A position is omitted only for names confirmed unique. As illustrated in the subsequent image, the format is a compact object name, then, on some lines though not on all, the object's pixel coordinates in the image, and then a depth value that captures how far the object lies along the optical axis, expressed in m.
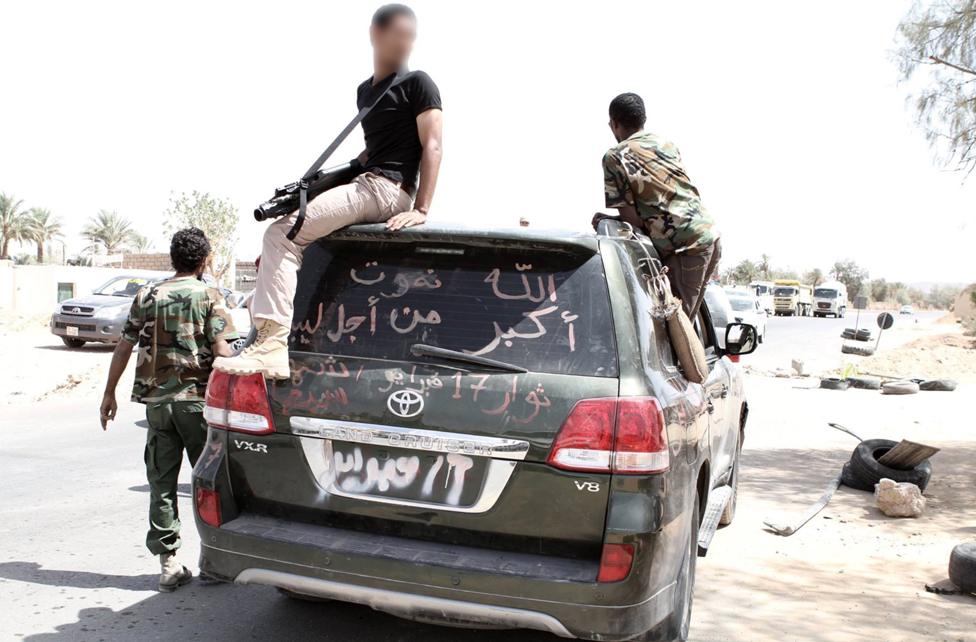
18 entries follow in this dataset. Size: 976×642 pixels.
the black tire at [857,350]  26.97
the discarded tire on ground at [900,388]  16.14
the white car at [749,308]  31.11
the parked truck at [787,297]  62.44
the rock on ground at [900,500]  7.04
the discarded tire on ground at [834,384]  17.05
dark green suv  3.03
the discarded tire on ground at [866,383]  16.98
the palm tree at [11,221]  57.53
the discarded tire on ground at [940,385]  16.56
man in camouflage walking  4.59
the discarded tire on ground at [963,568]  5.13
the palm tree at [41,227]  58.81
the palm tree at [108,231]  69.38
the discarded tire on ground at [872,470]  7.89
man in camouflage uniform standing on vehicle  4.59
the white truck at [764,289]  59.90
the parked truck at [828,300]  61.72
